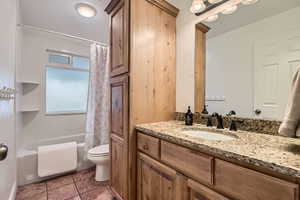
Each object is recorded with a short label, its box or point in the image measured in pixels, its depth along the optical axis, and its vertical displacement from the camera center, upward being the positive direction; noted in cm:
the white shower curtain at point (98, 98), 228 +2
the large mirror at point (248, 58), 95 +35
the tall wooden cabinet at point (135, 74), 127 +26
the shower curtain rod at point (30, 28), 201 +107
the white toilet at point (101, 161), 187 -84
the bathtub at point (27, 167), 179 -90
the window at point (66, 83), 262 +33
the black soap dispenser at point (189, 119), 134 -19
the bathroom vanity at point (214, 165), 53 -33
